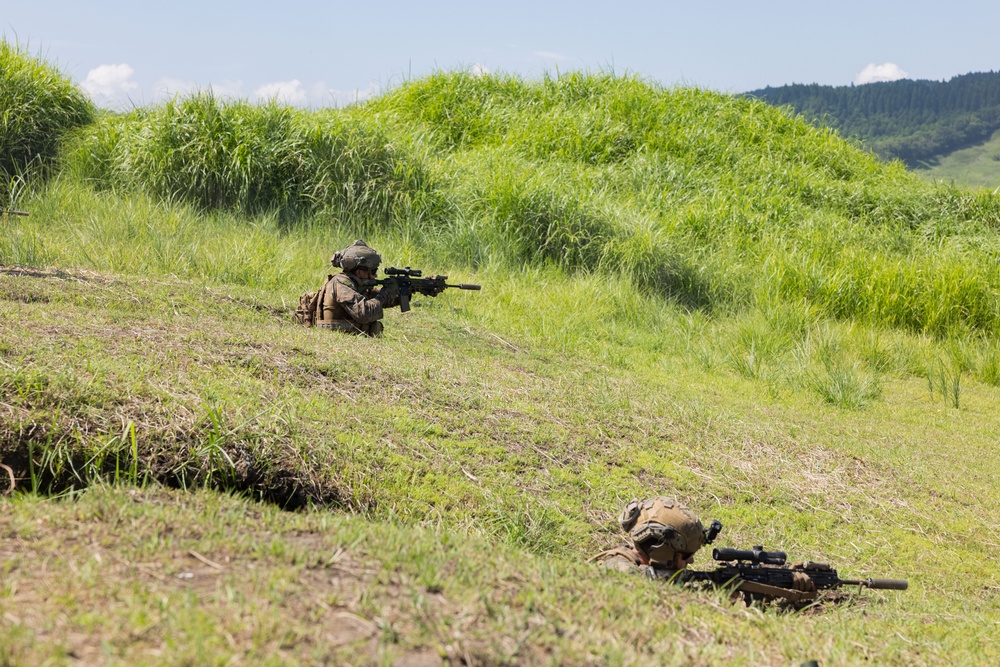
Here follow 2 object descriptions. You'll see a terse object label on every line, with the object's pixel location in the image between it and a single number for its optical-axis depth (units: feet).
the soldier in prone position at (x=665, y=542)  13.01
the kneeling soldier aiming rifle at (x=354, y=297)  23.58
